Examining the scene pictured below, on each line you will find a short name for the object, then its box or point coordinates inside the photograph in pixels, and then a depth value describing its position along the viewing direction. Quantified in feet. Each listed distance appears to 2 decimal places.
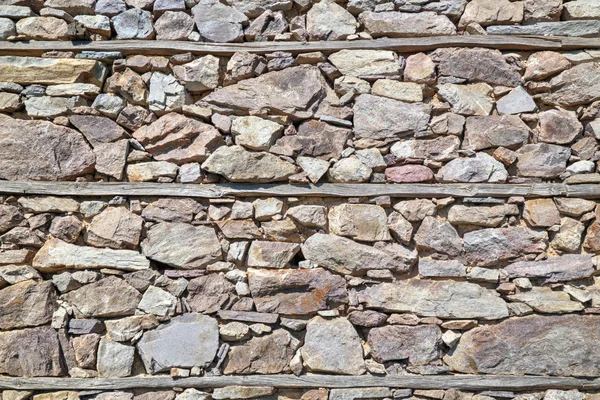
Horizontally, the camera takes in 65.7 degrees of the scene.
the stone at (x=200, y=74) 9.57
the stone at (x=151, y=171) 9.37
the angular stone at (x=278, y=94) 9.49
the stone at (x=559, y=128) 9.51
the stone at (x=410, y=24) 9.74
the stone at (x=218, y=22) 9.77
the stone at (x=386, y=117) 9.48
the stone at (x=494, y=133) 9.45
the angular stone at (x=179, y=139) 9.38
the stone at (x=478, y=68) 9.67
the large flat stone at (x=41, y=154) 9.34
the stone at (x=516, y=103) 9.62
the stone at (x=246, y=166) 9.25
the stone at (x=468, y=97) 9.56
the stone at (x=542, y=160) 9.42
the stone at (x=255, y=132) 9.34
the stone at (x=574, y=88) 9.58
